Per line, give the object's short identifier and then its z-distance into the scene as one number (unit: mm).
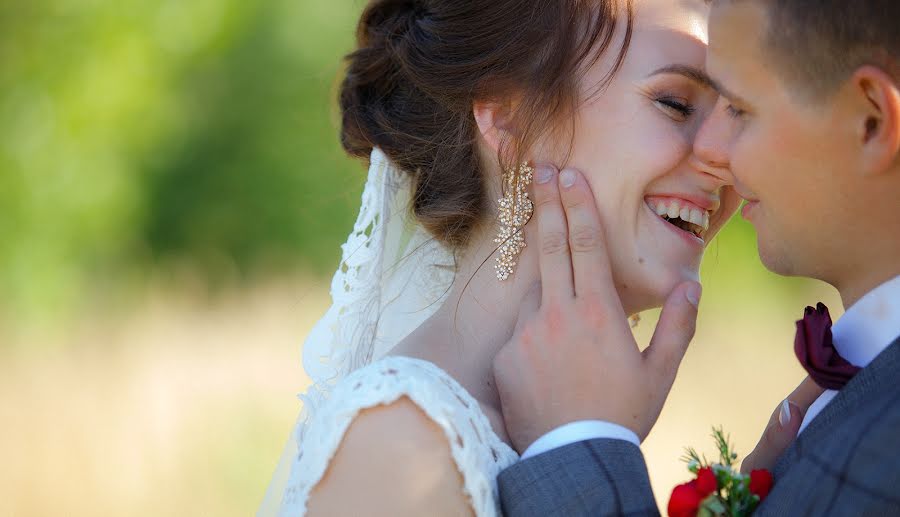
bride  2377
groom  2064
